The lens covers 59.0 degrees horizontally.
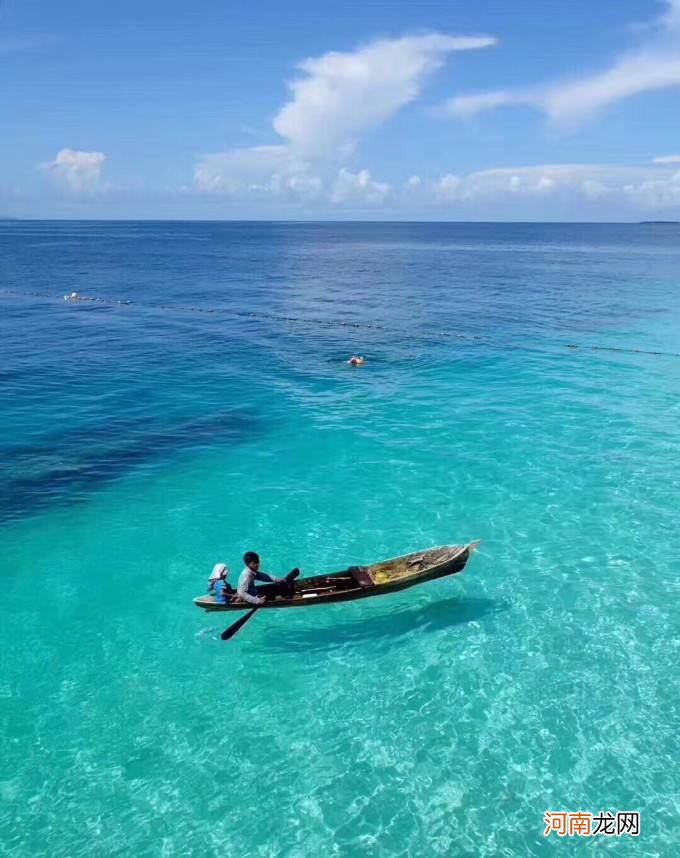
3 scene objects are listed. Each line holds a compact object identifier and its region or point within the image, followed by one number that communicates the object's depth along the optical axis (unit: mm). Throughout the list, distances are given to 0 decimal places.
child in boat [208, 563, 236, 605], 22047
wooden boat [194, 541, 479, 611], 22250
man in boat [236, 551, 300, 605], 21797
